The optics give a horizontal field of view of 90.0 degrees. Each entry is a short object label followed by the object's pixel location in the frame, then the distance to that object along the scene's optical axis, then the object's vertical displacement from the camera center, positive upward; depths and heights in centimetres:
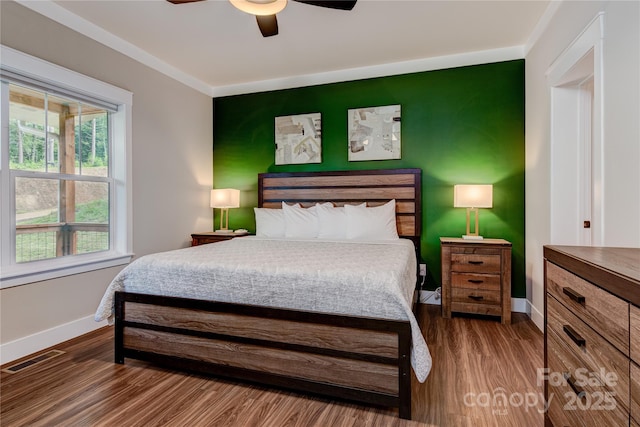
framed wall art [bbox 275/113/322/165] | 403 +94
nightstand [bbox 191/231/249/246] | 391 -31
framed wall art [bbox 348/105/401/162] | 373 +95
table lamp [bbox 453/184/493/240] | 317 +17
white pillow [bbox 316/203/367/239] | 344 -11
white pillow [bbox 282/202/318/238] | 354 -11
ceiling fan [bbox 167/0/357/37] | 206 +135
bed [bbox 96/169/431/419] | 166 -63
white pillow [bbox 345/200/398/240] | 333 -11
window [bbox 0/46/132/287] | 234 +34
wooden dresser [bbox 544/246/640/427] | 82 -38
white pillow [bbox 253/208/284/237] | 364 -12
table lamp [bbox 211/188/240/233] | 406 +18
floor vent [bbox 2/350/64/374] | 218 -107
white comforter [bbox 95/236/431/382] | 169 -41
